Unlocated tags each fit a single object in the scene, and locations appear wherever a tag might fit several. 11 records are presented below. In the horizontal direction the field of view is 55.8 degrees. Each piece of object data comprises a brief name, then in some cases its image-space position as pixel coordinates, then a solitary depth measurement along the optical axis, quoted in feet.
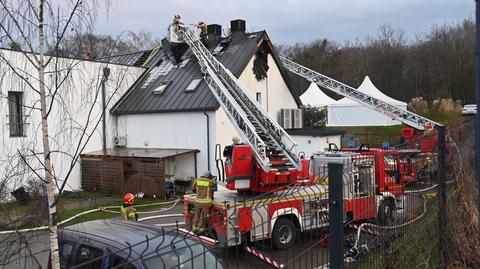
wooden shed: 59.98
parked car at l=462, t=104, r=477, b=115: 99.11
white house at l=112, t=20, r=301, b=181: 64.03
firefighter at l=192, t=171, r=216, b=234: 32.60
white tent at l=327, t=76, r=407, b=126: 130.11
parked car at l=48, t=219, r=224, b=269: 14.56
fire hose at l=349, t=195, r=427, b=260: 17.40
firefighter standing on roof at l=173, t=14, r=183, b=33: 76.43
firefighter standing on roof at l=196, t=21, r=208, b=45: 78.69
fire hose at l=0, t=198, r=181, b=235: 49.57
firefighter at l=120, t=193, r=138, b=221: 31.83
